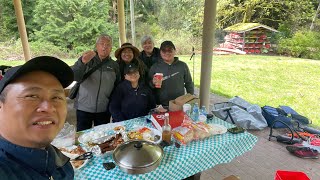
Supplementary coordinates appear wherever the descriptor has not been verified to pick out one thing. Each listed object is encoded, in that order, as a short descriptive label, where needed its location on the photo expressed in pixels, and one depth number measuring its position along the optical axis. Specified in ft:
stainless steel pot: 5.41
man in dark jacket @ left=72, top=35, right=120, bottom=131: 9.52
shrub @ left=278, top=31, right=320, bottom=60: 51.47
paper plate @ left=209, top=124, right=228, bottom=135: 7.92
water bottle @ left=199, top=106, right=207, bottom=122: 8.72
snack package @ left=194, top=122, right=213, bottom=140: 7.47
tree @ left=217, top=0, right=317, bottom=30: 57.67
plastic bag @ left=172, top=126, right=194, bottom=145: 7.16
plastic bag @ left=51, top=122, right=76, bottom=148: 6.91
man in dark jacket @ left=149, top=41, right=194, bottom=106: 10.77
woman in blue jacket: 9.16
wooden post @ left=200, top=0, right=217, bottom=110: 13.61
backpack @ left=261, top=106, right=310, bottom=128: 15.61
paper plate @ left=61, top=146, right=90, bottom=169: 5.91
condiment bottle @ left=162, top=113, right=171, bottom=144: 7.14
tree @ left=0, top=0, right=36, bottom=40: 57.26
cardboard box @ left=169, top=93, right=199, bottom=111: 9.14
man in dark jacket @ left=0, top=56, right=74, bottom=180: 2.85
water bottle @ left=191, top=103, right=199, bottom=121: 8.78
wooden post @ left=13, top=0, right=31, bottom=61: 24.16
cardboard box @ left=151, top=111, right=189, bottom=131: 7.93
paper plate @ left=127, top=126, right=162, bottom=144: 7.20
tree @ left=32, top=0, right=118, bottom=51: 56.54
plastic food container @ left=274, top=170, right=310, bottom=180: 6.64
